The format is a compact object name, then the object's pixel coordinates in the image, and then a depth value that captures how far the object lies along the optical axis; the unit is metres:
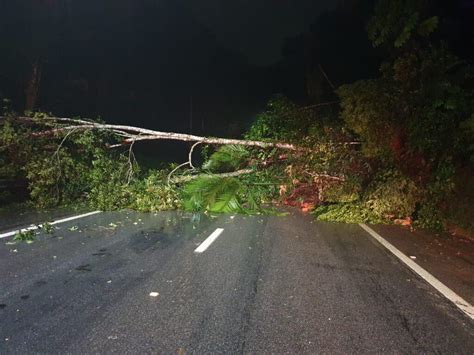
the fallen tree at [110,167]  11.12
